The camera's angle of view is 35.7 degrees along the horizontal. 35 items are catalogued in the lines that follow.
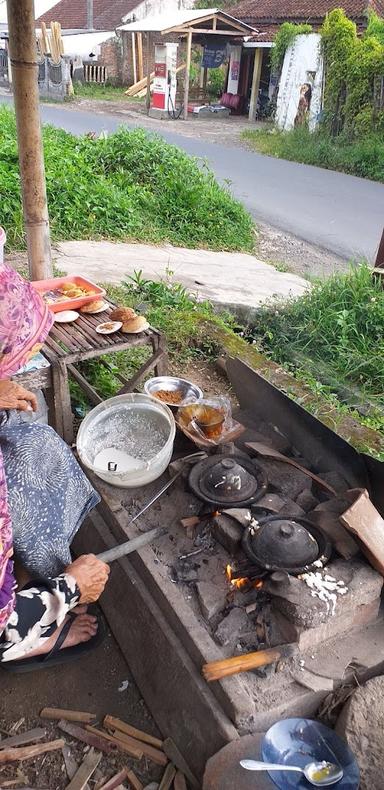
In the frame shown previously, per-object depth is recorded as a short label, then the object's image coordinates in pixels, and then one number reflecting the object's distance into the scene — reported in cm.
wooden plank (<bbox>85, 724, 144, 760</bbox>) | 215
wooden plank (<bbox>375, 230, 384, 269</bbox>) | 569
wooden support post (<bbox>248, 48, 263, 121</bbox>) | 2131
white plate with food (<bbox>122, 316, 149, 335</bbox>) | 326
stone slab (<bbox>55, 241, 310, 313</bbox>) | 615
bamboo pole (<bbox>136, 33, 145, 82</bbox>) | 2802
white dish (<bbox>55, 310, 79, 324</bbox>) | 337
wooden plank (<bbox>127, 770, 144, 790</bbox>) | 205
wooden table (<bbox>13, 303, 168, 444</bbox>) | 305
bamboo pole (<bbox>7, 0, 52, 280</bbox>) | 344
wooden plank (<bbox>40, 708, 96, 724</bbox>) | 226
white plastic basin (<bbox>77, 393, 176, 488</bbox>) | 280
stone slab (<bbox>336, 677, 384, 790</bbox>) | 184
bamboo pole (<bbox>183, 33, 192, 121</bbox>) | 2028
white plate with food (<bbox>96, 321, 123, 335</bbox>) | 324
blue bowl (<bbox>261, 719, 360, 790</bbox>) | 179
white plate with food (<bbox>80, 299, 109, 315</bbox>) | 351
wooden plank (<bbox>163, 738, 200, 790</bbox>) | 204
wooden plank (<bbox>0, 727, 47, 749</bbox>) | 216
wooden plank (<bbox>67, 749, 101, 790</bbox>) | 204
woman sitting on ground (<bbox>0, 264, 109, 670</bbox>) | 206
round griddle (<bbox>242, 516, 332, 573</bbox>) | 231
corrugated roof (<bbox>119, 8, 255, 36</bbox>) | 2073
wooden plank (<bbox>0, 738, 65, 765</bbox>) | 211
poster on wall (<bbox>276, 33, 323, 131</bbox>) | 1677
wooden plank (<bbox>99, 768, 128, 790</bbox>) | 204
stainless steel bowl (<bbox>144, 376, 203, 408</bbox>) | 355
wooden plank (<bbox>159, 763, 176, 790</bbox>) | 204
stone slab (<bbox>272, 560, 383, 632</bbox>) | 209
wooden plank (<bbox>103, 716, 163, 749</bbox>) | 219
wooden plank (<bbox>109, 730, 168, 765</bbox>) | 213
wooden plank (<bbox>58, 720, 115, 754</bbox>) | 217
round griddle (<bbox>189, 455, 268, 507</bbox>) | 267
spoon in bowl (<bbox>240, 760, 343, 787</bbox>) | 175
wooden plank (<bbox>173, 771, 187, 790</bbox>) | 204
